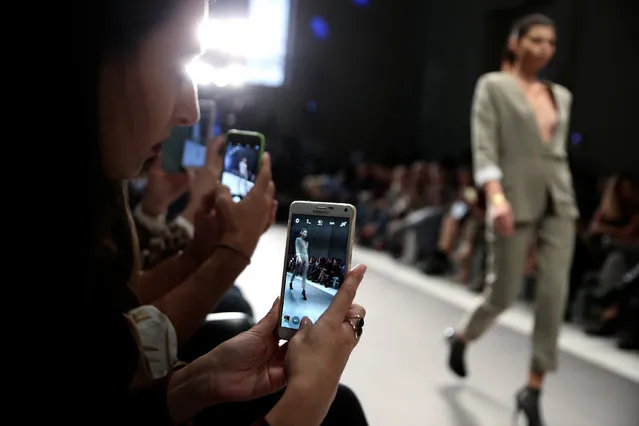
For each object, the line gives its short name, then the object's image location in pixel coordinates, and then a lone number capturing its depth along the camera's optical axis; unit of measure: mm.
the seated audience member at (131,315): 533
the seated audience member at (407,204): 5035
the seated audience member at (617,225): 3160
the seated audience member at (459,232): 4164
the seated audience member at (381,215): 5410
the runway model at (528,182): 1987
